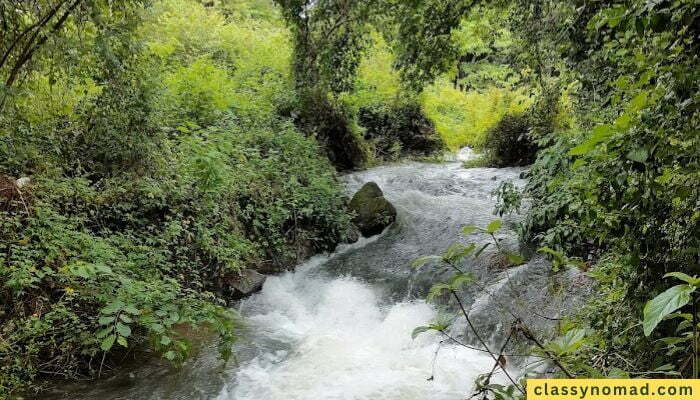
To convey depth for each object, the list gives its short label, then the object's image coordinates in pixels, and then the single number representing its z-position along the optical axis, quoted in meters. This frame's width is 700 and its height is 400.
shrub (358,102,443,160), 14.61
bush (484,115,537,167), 12.70
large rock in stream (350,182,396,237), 9.09
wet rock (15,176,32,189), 4.72
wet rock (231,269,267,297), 6.55
